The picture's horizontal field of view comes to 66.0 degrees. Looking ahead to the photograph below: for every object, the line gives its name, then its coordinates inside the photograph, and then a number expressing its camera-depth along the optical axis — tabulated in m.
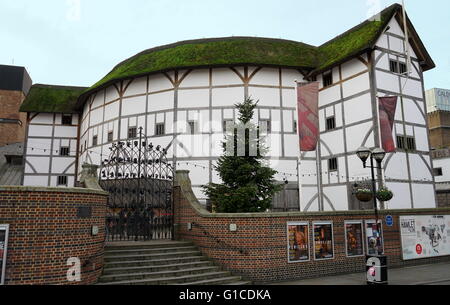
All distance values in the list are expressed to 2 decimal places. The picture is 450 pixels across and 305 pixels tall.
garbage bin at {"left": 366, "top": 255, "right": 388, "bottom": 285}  9.85
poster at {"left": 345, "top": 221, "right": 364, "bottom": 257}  12.54
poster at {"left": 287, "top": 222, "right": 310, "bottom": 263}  11.33
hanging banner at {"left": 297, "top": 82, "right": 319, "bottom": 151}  16.95
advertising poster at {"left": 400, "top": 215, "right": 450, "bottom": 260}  13.79
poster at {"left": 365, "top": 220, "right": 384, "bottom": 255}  12.85
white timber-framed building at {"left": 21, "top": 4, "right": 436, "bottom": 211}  19.56
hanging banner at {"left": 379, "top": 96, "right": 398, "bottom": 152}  17.62
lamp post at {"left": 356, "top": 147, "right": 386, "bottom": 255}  10.83
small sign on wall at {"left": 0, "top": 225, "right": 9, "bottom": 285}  7.40
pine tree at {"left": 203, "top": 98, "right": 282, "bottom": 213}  13.65
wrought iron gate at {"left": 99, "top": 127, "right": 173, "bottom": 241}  12.16
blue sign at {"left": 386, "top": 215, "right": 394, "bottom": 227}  13.42
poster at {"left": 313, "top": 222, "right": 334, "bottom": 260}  11.84
